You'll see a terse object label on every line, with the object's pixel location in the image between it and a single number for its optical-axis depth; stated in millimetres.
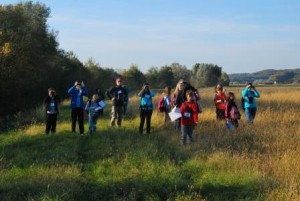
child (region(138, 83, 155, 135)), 17470
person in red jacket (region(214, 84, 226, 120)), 18906
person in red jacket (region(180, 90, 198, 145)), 14180
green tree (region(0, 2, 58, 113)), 34688
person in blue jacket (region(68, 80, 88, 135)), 18281
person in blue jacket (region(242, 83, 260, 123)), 17938
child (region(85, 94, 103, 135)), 18448
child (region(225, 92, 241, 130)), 16422
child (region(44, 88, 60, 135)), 18703
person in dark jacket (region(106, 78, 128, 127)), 19266
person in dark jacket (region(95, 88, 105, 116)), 25834
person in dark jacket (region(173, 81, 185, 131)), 16531
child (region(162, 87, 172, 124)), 19828
